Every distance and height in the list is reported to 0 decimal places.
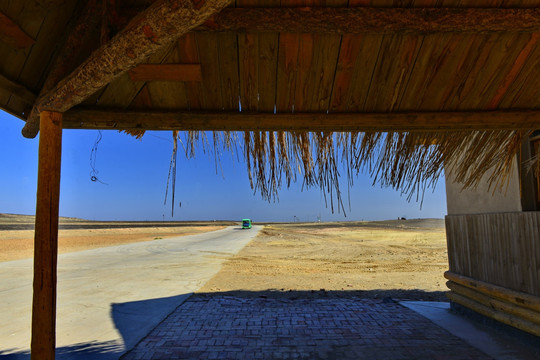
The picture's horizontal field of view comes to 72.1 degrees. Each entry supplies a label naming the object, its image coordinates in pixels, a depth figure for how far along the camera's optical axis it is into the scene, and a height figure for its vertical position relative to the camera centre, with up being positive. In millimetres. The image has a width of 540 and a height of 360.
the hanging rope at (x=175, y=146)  4154 +834
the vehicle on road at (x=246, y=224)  63125 -1066
